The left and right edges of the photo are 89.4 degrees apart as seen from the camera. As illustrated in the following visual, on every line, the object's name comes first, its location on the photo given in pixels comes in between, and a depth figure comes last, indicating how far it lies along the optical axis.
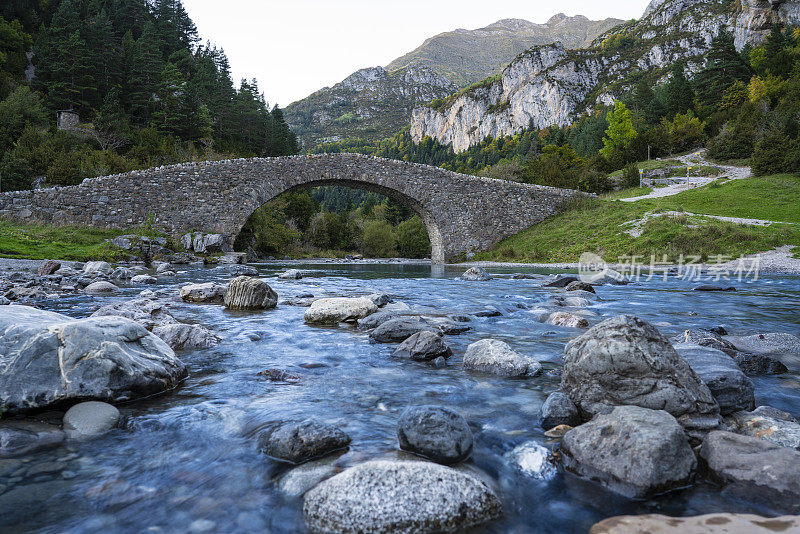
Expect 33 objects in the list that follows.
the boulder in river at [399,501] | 1.80
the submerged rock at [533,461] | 2.32
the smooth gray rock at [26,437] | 2.41
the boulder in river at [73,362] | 2.89
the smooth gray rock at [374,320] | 6.02
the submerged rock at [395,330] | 5.25
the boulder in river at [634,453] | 2.09
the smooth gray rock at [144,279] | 11.06
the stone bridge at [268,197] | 19.80
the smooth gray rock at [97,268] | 12.11
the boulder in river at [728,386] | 2.94
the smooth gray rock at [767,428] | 2.39
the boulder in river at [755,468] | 1.92
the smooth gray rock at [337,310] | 6.46
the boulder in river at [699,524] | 1.71
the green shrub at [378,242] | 50.09
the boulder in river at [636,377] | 2.69
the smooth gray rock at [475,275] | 14.25
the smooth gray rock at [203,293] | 8.30
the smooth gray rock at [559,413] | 2.83
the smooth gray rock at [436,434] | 2.40
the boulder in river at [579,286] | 10.05
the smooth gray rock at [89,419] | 2.68
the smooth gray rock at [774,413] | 2.74
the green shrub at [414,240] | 50.50
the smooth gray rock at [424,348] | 4.50
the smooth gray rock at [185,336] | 4.81
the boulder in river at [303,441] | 2.41
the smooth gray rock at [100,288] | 8.80
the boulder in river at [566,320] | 6.13
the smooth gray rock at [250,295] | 7.57
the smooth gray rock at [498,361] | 3.99
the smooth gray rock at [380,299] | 7.84
